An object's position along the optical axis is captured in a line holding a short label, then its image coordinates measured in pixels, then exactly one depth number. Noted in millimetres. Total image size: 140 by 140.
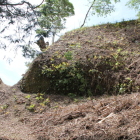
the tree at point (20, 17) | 4402
